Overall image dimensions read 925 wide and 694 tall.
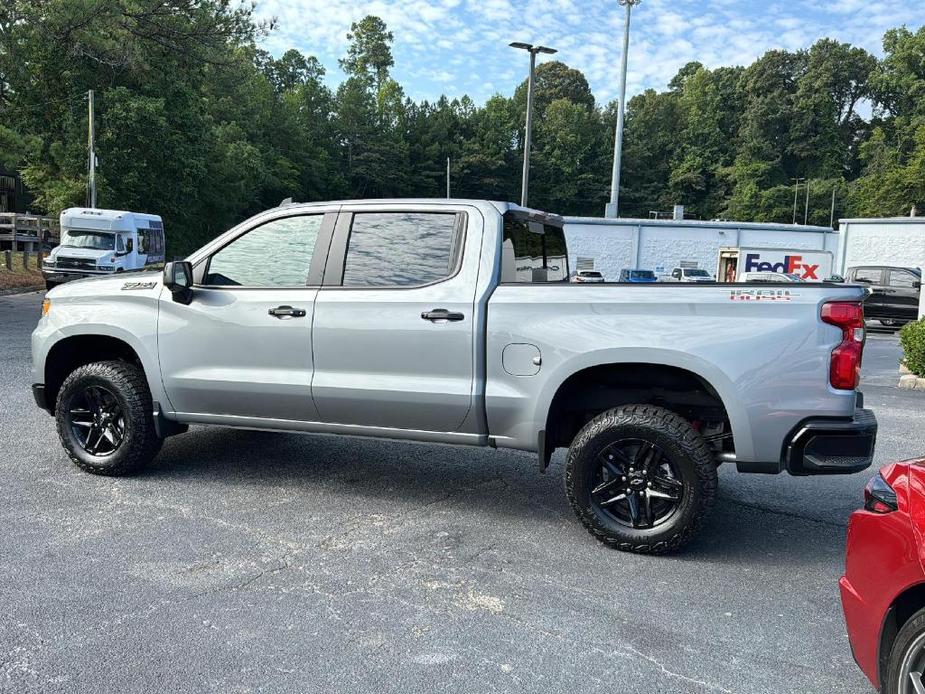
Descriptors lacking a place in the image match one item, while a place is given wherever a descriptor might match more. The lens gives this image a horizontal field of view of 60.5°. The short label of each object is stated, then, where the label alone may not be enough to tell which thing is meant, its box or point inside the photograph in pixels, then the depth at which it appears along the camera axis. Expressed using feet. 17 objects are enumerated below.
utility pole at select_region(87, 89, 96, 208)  102.53
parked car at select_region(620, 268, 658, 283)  113.39
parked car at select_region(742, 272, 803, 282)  72.33
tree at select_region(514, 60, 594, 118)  409.28
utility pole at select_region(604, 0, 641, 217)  118.83
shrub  34.73
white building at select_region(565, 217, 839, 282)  128.57
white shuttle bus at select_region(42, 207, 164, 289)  75.77
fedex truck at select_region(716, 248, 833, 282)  120.67
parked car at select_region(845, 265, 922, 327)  65.62
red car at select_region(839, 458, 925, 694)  7.95
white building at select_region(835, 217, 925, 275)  89.35
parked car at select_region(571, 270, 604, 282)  98.85
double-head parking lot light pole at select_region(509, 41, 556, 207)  94.07
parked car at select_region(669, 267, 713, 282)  111.83
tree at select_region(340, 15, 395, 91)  355.56
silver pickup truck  13.47
